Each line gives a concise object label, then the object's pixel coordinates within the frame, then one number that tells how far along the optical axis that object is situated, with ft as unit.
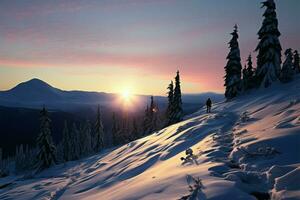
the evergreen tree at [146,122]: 238.07
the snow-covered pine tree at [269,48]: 126.82
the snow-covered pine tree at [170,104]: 197.75
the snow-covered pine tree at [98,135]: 241.35
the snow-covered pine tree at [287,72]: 110.70
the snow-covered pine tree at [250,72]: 138.09
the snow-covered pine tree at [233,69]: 149.18
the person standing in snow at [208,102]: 120.75
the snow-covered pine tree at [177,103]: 195.62
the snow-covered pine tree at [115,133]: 304.22
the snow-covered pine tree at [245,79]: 145.58
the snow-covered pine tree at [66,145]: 308.19
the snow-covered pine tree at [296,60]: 164.04
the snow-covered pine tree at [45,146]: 165.07
